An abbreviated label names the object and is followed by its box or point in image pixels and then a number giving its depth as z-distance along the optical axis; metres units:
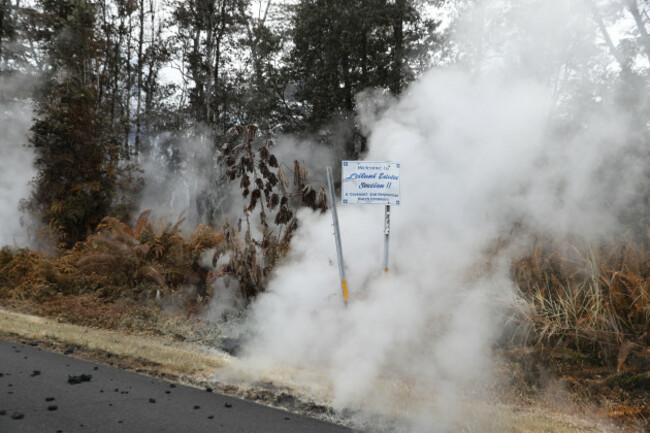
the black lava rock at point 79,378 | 3.93
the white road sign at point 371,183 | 5.54
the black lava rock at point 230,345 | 5.96
